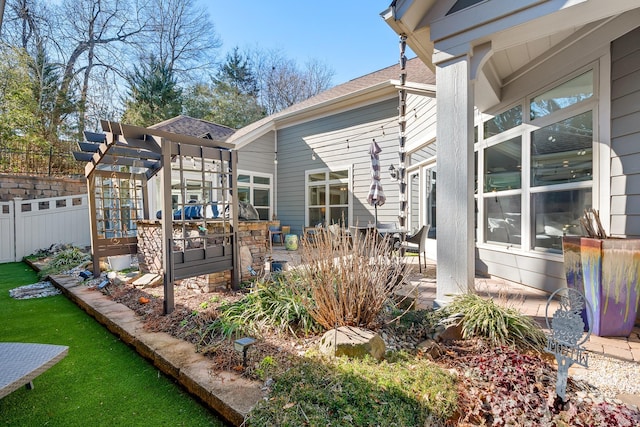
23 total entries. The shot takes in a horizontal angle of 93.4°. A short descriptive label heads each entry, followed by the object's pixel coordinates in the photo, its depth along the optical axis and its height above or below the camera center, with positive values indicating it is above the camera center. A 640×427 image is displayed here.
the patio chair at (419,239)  4.92 -0.57
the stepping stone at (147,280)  4.50 -1.09
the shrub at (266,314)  2.71 -1.04
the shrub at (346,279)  2.48 -0.62
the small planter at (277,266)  4.53 -0.90
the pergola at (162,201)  3.41 +0.10
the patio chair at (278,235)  9.47 -0.91
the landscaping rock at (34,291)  4.52 -1.27
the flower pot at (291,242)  8.49 -1.03
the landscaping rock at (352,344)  2.12 -0.99
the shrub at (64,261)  5.79 -1.06
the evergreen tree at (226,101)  17.38 +6.29
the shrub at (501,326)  2.30 -0.97
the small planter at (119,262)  5.74 -1.02
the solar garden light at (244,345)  2.07 -0.95
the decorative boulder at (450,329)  2.46 -1.03
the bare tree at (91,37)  14.38 +8.68
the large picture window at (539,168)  3.32 +0.45
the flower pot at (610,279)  2.49 -0.66
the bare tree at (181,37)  16.61 +9.96
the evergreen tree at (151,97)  15.16 +5.84
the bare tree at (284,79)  18.92 +8.14
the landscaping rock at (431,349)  2.26 -1.12
